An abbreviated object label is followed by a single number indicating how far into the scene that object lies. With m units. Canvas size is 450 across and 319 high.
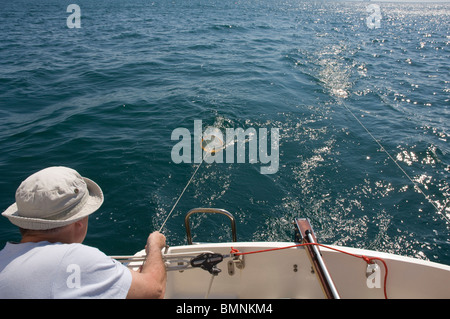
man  1.46
